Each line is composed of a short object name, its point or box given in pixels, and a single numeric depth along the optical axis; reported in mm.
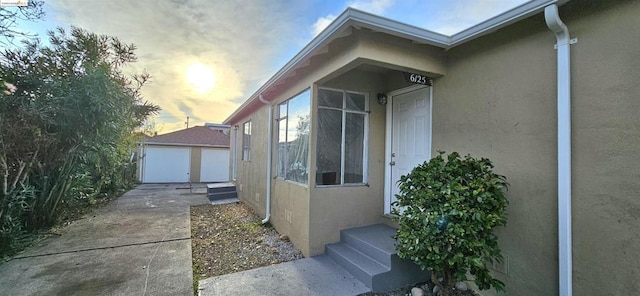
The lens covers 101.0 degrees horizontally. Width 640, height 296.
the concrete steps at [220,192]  9289
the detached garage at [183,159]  15371
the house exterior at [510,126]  2045
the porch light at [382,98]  4500
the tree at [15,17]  3939
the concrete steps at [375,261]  3045
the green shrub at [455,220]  2326
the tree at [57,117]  4594
